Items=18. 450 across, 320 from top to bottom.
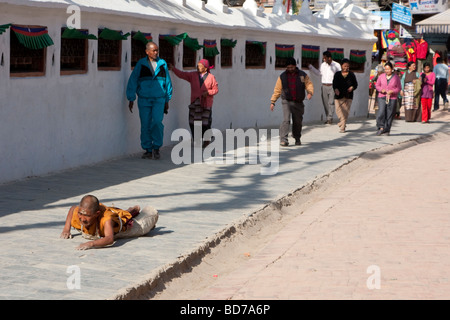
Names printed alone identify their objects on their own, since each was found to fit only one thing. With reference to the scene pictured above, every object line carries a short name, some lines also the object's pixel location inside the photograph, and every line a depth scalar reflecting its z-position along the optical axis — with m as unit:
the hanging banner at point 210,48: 17.47
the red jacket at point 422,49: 36.94
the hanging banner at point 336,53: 24.20
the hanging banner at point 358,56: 25.59
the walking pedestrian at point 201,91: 15.61
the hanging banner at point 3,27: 10.41
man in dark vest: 16.41
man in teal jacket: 13.41
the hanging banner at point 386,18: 35.57
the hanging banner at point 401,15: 37.09
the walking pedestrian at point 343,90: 19.64
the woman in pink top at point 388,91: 18.83
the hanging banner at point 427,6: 41.34
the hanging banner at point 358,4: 37.76
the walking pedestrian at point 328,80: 22.20
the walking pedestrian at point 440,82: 29.78
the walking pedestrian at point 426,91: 23.73
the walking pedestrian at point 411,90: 23.55
